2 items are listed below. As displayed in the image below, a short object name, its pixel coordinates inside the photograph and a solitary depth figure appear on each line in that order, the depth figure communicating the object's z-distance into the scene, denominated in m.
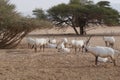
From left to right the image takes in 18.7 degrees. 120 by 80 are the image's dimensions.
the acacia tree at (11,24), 24.12
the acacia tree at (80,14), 44.34
